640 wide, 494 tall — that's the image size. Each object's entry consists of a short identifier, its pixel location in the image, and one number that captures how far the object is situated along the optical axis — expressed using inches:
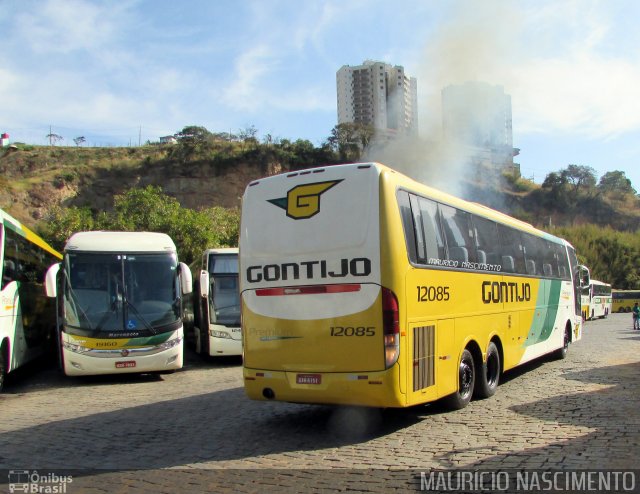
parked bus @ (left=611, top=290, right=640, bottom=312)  2105.1
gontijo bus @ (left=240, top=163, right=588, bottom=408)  270.1
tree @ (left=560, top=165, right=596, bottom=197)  3196.1
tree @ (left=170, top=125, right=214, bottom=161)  2322.8
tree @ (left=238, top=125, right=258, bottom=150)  2461.9
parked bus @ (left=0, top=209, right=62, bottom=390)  458.0
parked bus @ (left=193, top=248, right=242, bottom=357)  616.7
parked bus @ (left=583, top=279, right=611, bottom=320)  1539.1
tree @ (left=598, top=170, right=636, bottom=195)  3469.5
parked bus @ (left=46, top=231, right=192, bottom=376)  479.5
